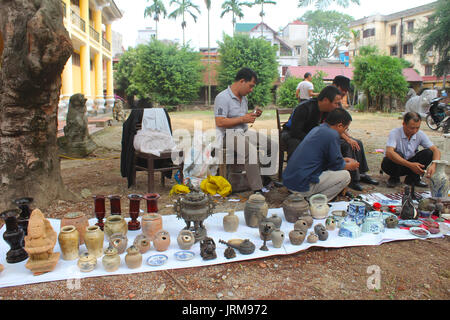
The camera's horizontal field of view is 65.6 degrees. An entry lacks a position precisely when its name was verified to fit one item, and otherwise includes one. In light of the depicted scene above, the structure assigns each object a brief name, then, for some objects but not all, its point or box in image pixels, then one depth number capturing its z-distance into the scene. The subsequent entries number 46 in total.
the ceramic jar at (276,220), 3.17
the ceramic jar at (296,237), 2.94
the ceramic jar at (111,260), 2.51
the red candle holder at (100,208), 3.22
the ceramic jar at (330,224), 3.27
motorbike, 11.11
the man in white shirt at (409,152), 4.36
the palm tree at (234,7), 32.78
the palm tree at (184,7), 33.12
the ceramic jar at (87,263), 2.51
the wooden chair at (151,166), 4.52
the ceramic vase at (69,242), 2.63
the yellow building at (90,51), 14.46
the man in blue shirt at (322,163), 3.65
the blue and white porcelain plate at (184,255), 2.72
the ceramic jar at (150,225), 3.01
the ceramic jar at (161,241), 2.80
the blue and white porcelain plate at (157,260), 2.62
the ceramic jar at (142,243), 2.76
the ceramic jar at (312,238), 2.97
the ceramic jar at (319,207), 3.53
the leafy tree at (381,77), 20.81
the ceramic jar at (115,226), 2.94
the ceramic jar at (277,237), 2.89
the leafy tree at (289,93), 23.22
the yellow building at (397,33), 31.06
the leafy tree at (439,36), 18.27
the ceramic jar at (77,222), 2.89
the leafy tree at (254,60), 24.92
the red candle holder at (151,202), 3.34
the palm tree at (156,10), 34.56
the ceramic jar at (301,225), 3.07
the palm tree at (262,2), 32.22
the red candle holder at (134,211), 3.24
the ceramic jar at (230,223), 3.24
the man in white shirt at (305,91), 8.78
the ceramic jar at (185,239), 2.83
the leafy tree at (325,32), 43.91
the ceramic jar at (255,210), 3.33
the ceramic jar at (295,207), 3.42
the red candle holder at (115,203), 3.33
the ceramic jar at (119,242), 2.75
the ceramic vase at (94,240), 2.67
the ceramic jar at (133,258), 2.55
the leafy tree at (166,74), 25.73
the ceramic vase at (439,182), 3.83
